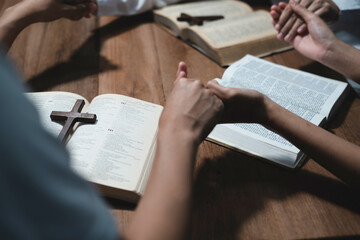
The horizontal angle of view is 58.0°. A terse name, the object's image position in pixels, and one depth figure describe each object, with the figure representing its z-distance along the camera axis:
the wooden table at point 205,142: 0.73
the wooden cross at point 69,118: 0.85
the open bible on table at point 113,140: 0.74
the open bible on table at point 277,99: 0.85
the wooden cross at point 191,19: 1.39
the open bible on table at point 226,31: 1.25
